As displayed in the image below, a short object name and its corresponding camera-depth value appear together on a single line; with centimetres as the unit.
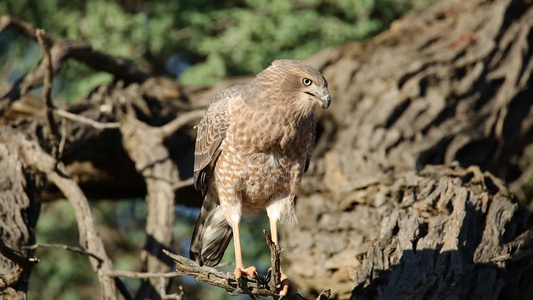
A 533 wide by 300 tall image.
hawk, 952
